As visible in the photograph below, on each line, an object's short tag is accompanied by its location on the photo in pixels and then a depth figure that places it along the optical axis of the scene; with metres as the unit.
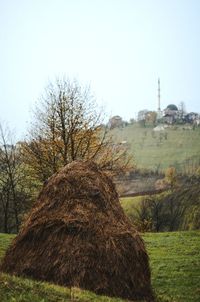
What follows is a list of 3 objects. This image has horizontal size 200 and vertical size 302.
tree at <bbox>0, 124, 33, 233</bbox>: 39.18
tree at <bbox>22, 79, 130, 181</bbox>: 30.67
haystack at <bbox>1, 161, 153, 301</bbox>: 11.42
